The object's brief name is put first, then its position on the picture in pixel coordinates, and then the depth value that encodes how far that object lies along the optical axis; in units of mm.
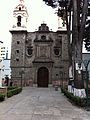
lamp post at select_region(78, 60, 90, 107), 5642
